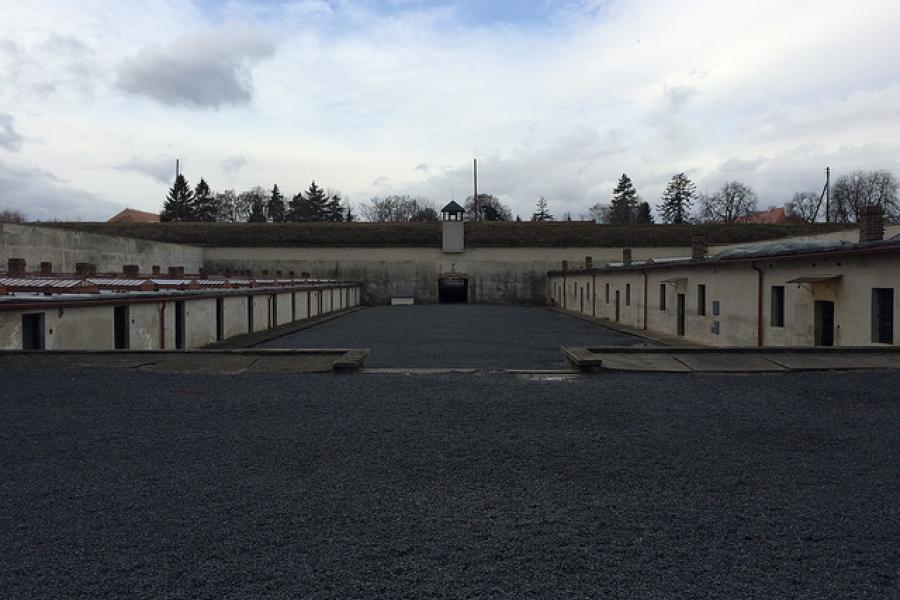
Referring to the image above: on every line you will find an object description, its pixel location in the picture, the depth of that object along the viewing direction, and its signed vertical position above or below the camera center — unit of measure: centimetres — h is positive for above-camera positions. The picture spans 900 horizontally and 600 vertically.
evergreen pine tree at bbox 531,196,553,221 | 10194 +1110
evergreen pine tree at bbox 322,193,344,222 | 9138 +1089
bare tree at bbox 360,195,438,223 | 9925 +1170
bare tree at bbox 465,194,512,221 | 8881 +1149
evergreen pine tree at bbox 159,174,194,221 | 8206 +1072
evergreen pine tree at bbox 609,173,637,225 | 9106 +1180
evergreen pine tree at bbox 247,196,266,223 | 8720 +1091
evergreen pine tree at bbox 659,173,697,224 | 8481 +1142
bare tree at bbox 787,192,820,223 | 8044 +967
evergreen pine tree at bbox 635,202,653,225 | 8900 +996
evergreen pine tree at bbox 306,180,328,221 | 9100 +1220
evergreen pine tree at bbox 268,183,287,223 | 9400 +1172
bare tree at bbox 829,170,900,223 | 7000 +1001
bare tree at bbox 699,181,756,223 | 8475 +1036
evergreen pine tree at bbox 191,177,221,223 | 8350 +1089
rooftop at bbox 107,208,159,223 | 9062 +1067
